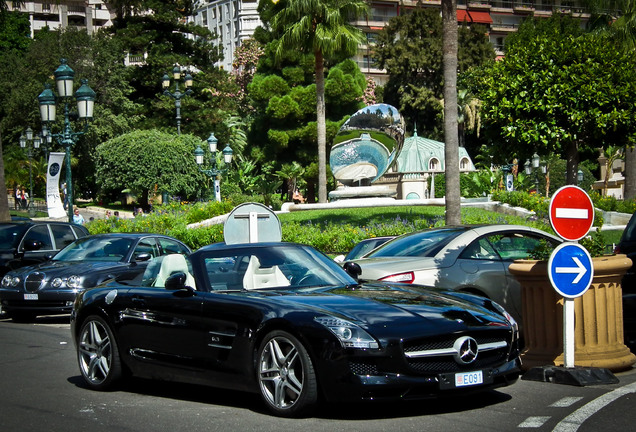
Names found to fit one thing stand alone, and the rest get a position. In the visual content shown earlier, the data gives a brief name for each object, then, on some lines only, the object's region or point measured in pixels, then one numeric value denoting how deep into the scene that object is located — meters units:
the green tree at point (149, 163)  55.16
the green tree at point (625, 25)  32.94
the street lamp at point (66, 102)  22.72
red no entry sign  8.52
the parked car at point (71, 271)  14.77
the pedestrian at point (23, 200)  66.92
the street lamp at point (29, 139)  47.91
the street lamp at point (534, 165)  50.19
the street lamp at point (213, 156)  38.38
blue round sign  8.28
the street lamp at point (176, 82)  34.84
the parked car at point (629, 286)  9.88
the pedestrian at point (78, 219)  35.55
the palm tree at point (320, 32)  37.38
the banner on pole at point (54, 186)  26.97
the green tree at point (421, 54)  70.56
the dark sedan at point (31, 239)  18.02
